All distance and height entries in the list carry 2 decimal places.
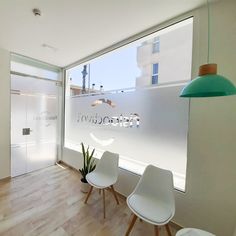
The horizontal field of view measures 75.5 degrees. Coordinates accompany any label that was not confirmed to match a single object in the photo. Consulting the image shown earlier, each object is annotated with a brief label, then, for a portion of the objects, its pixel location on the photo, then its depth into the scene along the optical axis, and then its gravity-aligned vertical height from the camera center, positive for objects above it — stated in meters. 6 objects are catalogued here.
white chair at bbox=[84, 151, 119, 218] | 2.19 -0.97
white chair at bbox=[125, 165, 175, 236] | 1.52 -0.98
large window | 2.06 +0.19
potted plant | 2.74 -1.02
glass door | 3.31 -0.26
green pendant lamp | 1.09 +0.23
